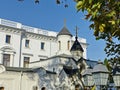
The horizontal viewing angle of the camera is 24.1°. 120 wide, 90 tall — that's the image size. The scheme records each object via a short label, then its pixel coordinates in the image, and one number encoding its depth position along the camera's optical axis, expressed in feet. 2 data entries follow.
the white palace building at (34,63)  96.07
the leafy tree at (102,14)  21.36
